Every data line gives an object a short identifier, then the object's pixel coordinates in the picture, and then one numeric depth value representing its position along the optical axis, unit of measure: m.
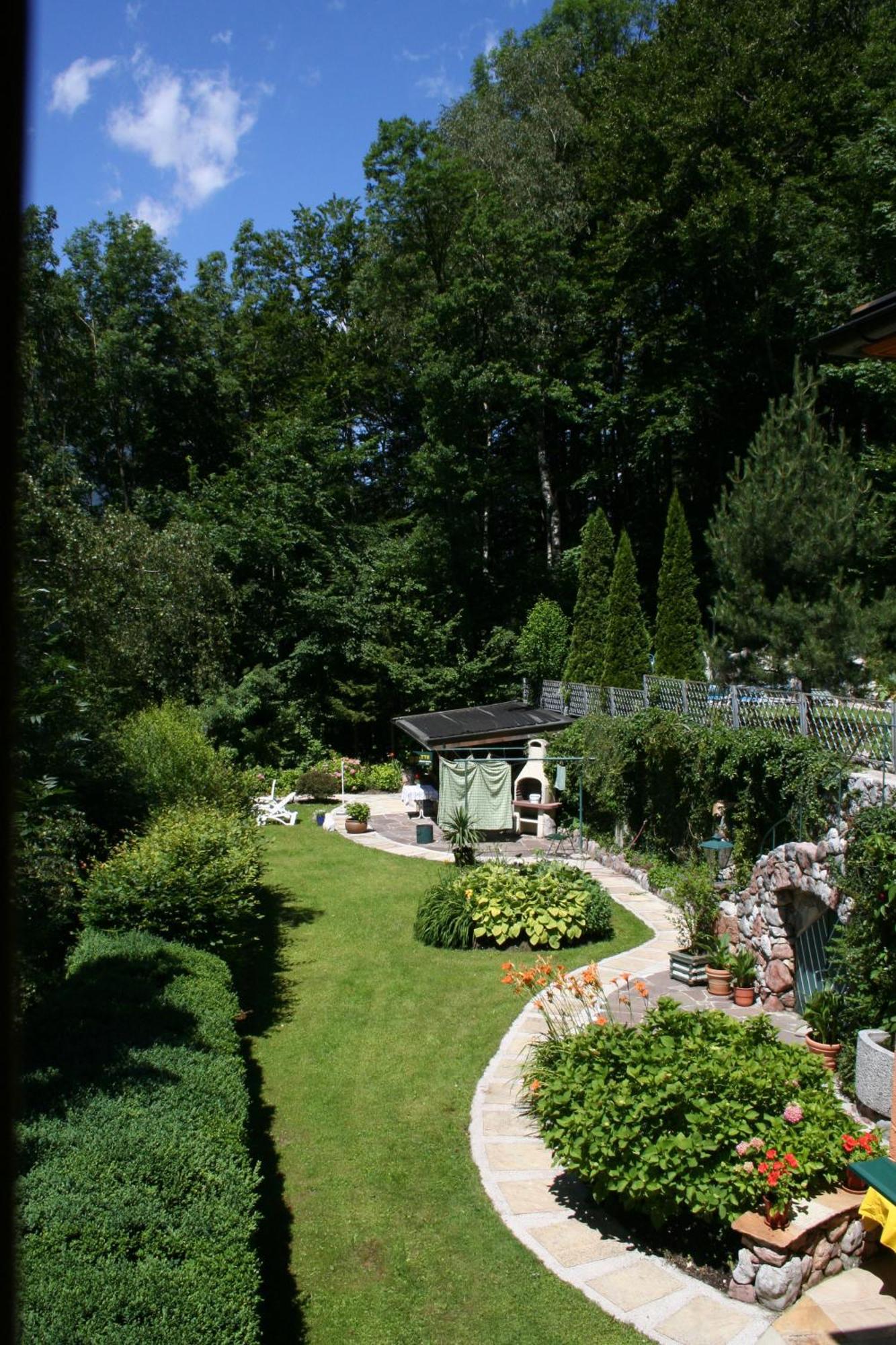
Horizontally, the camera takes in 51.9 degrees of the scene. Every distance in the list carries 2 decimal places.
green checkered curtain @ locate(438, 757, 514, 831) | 20.28
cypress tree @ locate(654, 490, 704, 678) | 22.25
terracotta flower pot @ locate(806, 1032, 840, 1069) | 9.10
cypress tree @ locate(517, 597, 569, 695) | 26.56
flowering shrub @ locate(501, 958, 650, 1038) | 8.71
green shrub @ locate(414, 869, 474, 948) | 14.11
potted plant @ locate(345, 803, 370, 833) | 22.28
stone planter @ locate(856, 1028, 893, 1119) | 7.90
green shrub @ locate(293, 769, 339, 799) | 26.64
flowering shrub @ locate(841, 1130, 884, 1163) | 6.66
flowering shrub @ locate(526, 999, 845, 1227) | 6.47
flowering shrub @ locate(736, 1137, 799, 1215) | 6.23
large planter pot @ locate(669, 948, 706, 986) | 11.95
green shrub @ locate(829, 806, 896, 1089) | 8.55
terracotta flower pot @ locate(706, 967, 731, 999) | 11.55
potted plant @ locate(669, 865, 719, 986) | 11.98
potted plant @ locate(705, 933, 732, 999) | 11.55
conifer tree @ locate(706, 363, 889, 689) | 16.20
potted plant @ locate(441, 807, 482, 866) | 17.81
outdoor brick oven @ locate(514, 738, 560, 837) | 21.06
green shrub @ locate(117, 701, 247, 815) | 13.77
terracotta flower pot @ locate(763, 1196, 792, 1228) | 6.22
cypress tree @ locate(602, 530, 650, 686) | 22.77
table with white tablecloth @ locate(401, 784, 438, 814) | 23.67
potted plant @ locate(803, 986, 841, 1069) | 9.16
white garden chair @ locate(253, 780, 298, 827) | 23.44
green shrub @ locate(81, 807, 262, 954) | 10.34
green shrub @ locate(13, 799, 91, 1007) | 6.84
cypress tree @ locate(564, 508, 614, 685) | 24.89
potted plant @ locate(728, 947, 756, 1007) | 11.42
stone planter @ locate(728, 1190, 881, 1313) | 6.10
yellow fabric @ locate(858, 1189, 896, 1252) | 5.02
